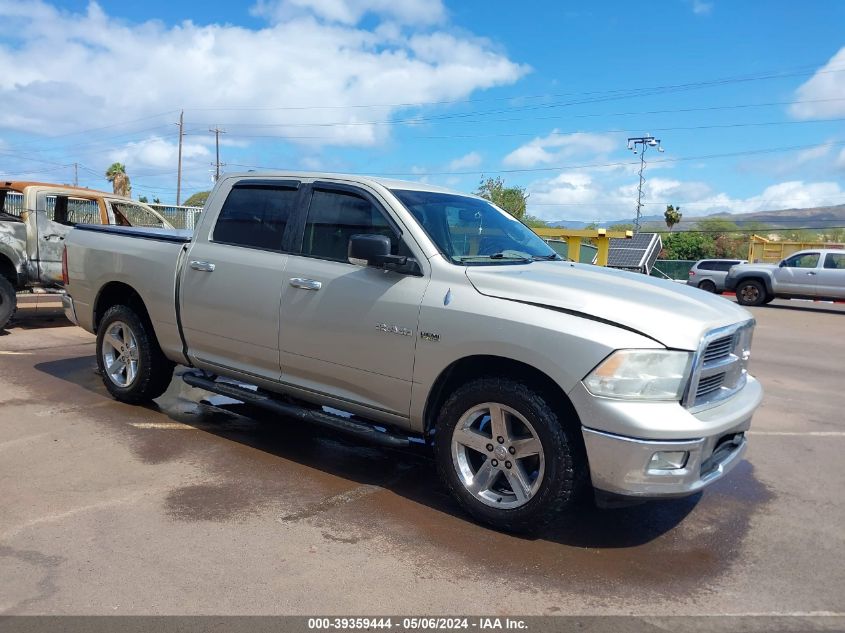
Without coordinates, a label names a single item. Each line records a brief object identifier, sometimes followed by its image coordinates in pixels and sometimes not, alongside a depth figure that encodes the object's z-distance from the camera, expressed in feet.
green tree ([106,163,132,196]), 121.61
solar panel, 61.16
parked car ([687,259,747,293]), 82.84
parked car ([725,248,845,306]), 66.80
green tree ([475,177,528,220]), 195.11
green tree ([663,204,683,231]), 231.50
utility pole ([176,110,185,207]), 180.61
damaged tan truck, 31.89
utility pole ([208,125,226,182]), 202.56
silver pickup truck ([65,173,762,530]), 11.78
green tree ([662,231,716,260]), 167.12
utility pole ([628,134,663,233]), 199.21
